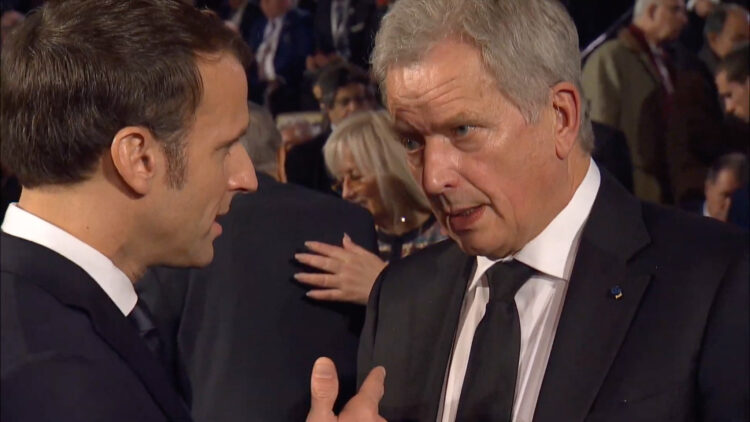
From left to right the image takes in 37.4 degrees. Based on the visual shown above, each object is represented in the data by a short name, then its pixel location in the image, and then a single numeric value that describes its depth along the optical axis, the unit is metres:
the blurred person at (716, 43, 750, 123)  4.91
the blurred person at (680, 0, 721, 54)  6.06
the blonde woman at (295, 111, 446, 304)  3.64
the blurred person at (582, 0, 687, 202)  5.43
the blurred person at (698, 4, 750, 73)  5.71
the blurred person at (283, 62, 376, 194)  5.48
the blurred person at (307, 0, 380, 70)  6.99
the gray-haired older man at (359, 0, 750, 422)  1.69
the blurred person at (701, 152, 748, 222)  4.65
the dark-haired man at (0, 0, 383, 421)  1.39
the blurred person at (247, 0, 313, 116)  7.29
